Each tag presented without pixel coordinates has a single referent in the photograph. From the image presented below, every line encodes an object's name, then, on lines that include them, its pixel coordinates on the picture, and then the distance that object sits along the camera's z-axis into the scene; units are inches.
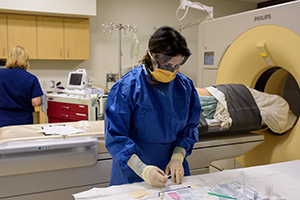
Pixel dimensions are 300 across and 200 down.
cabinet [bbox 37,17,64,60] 145.0
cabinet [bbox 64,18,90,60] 149.5
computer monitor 128.1
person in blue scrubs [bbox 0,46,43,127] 96.2
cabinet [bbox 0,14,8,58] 137.5
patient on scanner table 83.2
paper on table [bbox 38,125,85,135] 69.8
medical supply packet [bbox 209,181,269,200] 40.5
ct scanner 84.8
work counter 41.4
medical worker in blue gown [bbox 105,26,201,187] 44.8
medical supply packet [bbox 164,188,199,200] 39.2
